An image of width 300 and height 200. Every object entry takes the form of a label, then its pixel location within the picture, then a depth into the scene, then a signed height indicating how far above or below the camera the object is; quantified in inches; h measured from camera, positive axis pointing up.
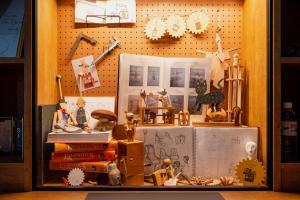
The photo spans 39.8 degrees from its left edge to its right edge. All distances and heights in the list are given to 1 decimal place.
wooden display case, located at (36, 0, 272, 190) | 78.6 +12.4
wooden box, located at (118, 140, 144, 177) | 63.7 -8.5
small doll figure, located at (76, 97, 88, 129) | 72.6 -1.8
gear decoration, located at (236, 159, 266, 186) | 61.3 -10.5
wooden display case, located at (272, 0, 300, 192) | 58.9 -3.5
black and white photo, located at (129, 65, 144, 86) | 75.4 +5.0
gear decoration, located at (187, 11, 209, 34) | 77.9 +14.9
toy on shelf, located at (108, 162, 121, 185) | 62.5 -11.0
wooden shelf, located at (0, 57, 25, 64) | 59.3 +6.1
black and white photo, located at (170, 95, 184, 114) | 76.2 +0.2
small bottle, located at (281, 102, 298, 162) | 63.4 -5.6
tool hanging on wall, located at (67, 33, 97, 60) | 78.5 +11.7
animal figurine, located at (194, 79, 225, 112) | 70.7 +0.9
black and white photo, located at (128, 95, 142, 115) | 75.0 -0.1
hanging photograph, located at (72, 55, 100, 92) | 78.2 +5.6
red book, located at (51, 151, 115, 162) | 65.3 -8.5
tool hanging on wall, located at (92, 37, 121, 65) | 78.2 +10.5
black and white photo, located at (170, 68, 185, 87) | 76.5 +4.5
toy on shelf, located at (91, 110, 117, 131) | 67.9 -2.7
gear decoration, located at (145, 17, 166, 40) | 77.9 +13.8
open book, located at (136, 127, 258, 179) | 68.2 -7.6
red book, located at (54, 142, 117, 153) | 64.9 -7.0
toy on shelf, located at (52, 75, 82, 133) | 66.6 -3.0
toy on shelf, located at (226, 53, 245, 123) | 74.1 +3.1
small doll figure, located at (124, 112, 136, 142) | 65.4 -3.9
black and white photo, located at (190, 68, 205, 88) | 76.0 +5.2
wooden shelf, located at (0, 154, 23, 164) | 61.5 -8.6
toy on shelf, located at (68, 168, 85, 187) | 61.6 -11.1
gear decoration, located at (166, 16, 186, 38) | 77.9 +14.3
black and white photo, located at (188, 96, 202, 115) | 75.7 -0.8
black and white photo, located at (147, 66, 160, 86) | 76.1 +4.9
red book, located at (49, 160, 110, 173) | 64.7 -9.9
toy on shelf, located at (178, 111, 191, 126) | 71.5 -2.9
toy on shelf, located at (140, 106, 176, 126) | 71.2 -2.4
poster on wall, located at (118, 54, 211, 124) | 75.2 +4.5
